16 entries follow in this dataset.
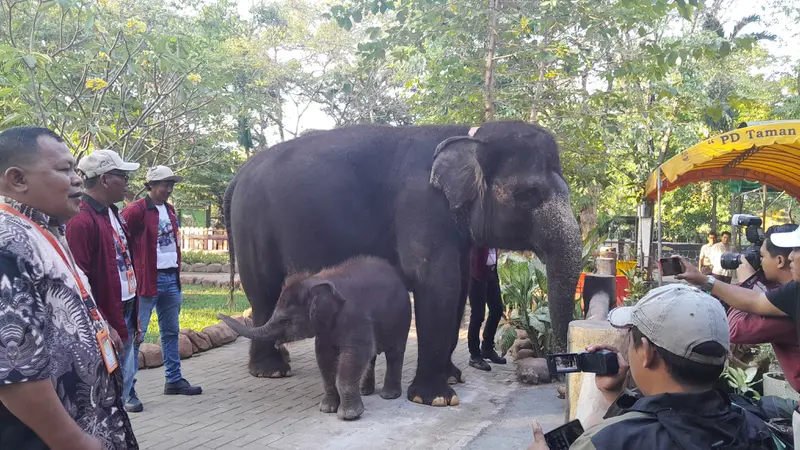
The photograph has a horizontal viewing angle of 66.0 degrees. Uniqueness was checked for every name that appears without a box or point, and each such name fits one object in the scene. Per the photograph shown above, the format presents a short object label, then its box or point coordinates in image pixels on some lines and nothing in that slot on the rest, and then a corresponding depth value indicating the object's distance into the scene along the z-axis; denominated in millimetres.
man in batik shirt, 1693
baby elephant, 4875
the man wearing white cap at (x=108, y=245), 3783
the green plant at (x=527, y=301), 6664
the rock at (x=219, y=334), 7469
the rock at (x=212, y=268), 16797
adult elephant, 5258
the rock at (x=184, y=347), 6824
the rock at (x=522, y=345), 6961
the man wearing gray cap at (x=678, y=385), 1554
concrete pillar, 3246
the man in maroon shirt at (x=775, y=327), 2867
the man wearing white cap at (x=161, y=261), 5008
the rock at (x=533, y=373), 5965
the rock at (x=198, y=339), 7138
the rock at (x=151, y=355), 6289
